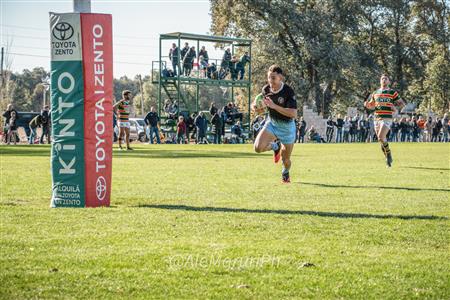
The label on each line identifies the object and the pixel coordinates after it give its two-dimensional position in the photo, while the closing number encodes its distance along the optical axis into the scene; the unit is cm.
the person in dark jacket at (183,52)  4597
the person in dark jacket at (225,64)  4941
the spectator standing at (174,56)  4534
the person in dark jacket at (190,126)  4531
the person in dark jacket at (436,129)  5809
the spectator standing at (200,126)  4309
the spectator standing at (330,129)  5492
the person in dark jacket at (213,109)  4369
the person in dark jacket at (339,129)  5528
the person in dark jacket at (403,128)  5850
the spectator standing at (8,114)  3744
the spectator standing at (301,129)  5109
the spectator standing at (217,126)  4366
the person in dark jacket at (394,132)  5856
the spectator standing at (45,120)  3825
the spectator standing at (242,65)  5022
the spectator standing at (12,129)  3800
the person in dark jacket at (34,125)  3866
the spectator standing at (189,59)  4606
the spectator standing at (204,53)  4790
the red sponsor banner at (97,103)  984
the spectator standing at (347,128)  5541
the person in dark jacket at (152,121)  4034
